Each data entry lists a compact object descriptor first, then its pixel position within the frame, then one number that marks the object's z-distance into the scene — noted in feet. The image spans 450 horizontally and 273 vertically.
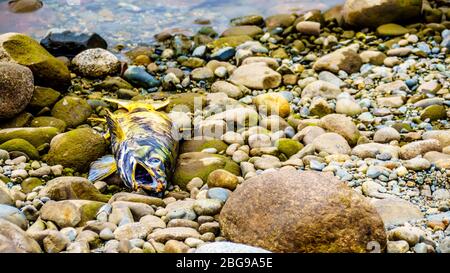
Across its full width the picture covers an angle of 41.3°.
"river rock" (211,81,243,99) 29.27
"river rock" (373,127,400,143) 23.38
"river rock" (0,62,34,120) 24.22
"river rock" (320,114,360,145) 23.47
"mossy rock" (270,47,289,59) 33.99
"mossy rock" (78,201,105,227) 16.76
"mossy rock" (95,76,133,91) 30.35
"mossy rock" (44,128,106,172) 21.99
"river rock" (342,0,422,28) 35.86
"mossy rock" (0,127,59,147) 23.02
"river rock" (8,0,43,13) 42.06
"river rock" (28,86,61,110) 26.06
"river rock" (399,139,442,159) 21.08
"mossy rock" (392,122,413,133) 24.37
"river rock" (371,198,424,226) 16.61
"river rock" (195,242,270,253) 13.12
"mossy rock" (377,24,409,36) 34.91
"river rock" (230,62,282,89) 30.11
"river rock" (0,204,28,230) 15.87
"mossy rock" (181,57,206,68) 33.47
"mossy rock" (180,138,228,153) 23.49
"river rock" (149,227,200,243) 15.44
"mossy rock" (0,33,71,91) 27.30
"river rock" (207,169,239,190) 19.27
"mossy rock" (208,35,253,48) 35.94
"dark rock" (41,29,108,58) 34.71
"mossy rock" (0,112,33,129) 24.79
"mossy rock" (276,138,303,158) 22.86
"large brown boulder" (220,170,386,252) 14.38
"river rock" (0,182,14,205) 17.25
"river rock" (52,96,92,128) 26.12
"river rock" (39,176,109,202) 18.25
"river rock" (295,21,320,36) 36.45
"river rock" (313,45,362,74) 31.22
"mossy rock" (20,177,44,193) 19.97
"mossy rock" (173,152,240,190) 21.03
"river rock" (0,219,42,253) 13.01
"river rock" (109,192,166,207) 18.17
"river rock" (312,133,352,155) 22.07
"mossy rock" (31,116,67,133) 25.15
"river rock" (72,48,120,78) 31.65
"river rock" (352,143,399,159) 21.47
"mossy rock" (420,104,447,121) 25.11
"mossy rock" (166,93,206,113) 27.66
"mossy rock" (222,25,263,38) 37.86
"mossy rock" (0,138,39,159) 22.13
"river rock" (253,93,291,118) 26.91
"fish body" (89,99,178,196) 19.56
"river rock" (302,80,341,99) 28.43
